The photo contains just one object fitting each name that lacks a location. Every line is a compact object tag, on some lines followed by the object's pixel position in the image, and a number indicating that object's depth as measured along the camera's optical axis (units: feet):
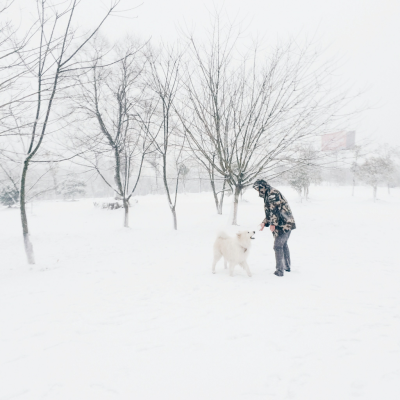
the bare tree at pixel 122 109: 35.88
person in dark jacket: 14.79
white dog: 14.85
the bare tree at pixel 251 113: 27.25
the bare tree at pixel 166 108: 30.25
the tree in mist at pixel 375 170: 92.89
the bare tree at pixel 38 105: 12.23
